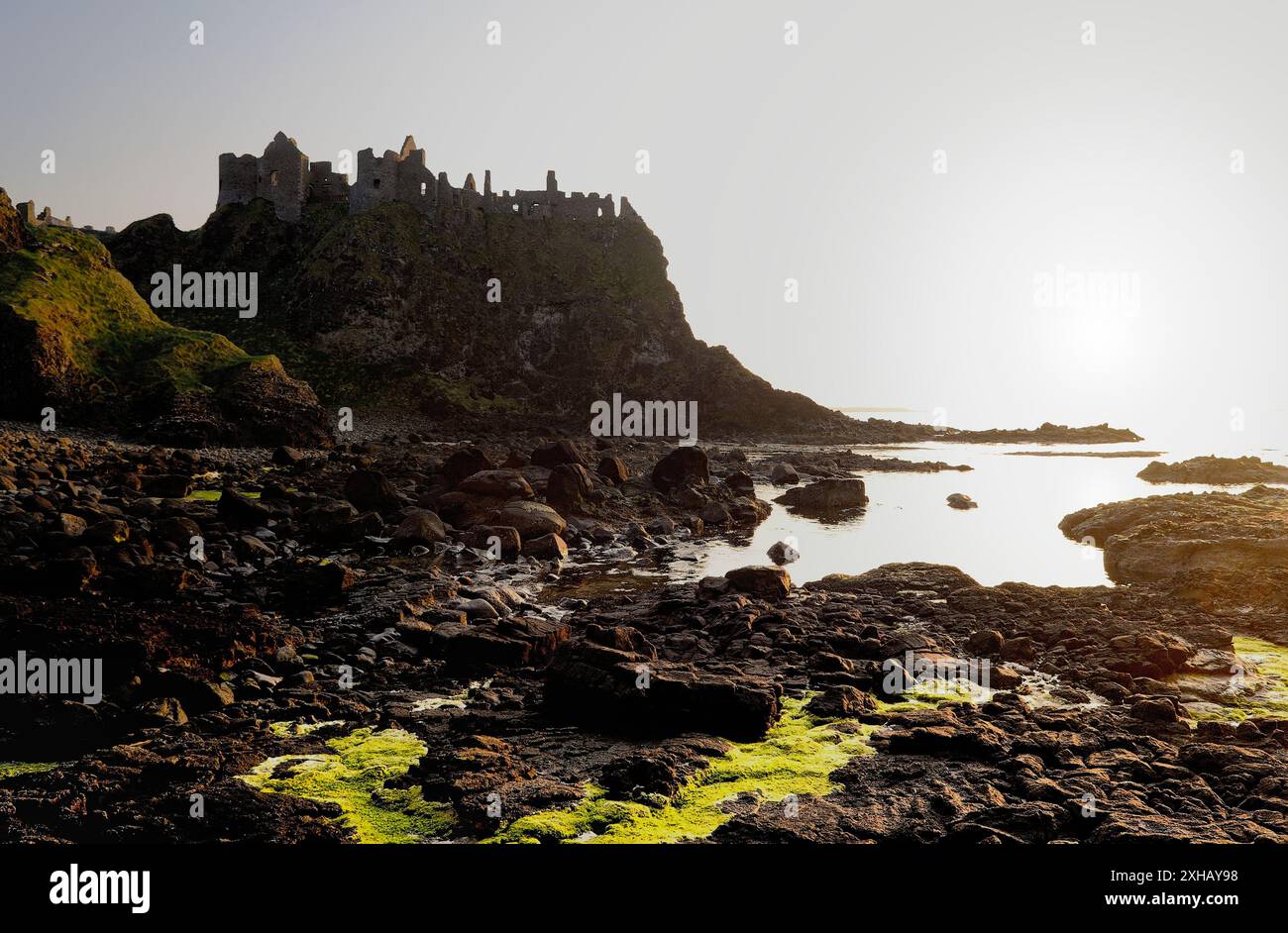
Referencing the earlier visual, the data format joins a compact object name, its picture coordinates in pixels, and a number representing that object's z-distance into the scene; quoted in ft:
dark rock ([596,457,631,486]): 165.68
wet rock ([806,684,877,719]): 49.93
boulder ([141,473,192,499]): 108.37
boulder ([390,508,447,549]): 102.42
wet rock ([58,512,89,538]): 73.87
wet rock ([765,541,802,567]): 112.98
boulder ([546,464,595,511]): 134.72
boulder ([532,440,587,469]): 159.43
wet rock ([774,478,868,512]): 174.50
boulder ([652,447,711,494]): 167.53
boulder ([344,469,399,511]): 119.96
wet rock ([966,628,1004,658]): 65.87
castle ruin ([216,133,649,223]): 378.53
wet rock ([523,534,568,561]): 104.53
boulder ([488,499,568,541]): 110.73
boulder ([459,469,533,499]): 123.13
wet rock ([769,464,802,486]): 219.82
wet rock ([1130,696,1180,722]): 48.55
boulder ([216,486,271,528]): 97.35
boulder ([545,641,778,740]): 45.96
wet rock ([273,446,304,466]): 159.12
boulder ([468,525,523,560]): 102.78
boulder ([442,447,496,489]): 139.44
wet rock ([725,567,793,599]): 81.97
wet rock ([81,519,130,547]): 74.28
